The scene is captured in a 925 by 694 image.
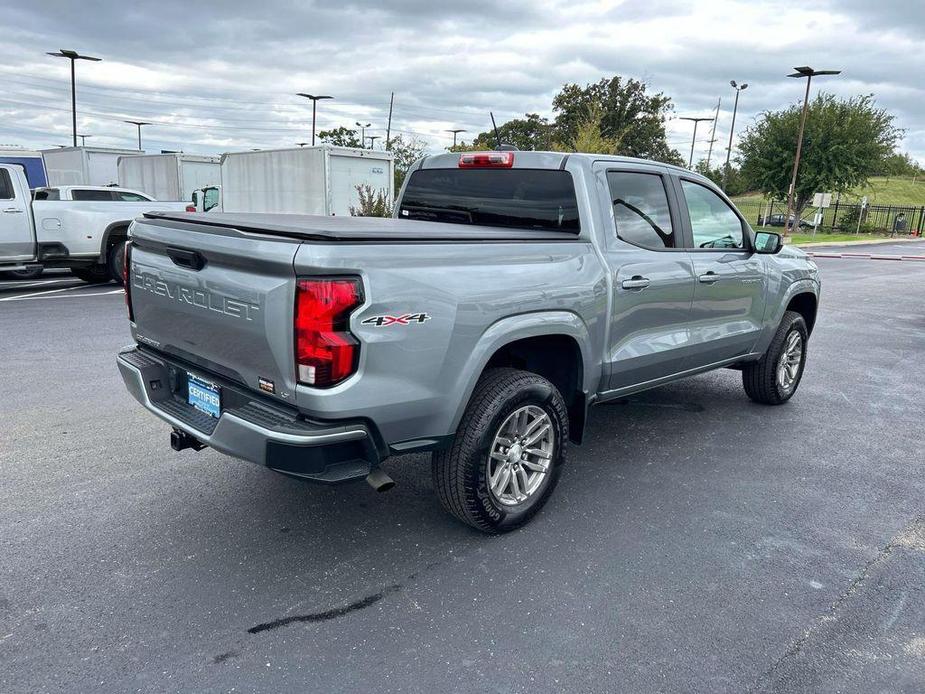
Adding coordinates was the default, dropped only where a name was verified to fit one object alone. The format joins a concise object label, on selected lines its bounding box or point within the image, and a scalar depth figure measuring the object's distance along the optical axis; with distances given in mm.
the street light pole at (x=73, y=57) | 29953
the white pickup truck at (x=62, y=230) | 10797
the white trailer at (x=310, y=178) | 17859
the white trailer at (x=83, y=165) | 23859
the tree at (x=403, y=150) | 51062
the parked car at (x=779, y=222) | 46775
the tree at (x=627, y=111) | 53781
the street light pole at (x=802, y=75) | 30234
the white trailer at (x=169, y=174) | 22297
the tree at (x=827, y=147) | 36969
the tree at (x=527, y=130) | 55097
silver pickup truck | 2650
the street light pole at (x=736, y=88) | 45516
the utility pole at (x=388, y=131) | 49344
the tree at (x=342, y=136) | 62353
